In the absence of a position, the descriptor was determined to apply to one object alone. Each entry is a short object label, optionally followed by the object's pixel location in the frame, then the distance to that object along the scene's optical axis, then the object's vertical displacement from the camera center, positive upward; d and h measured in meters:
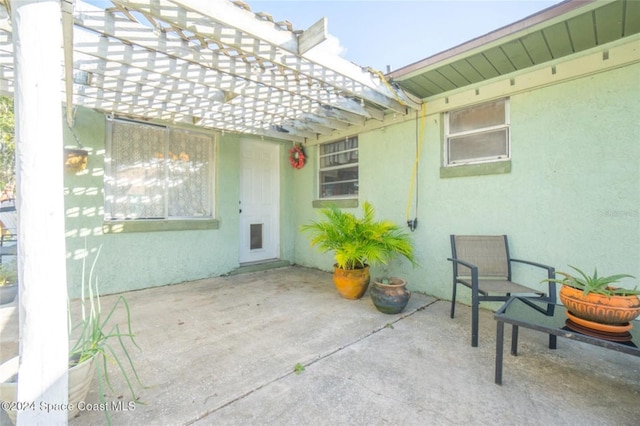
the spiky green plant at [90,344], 1.55 -0.78
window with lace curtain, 3.80 +0.46
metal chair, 2.72 -0.54
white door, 5.02 +0.08
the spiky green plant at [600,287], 1.64 -0.48
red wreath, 5.24 +0.89
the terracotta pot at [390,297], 2.97 -0.95
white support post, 1.15 -0.03
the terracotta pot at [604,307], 1.58 -0.57
